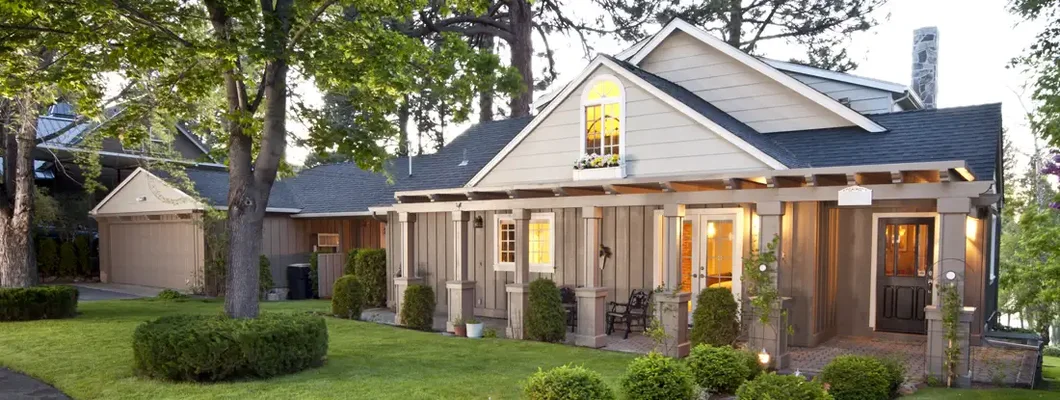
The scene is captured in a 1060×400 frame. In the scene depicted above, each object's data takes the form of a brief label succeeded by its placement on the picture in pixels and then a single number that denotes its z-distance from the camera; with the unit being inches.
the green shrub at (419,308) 463.5
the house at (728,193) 356.2
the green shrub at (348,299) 516.1
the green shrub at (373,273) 596.7
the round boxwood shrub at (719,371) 268.7
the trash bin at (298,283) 689.0
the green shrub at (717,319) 339.6
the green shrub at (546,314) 404.2
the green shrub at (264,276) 669.9
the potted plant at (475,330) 429.7
